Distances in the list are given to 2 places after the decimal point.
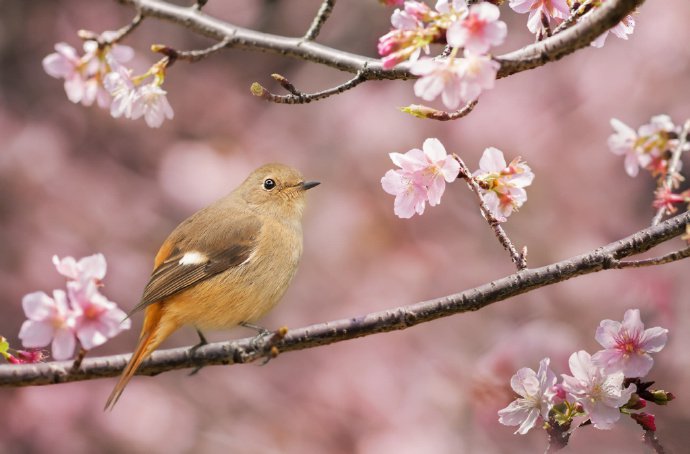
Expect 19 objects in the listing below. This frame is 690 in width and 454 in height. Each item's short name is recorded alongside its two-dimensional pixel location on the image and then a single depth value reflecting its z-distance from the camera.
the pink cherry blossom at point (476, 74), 3.39
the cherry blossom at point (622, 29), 4.24
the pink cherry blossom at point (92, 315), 3.78
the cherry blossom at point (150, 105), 4.12
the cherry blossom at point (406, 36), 3.52
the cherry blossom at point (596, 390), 4.09
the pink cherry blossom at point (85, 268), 3.82
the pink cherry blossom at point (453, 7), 3.49
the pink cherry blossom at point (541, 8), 4.32
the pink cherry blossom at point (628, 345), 4.16
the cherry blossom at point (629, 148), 5.05
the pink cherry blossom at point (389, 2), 3.90
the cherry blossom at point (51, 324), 3.78
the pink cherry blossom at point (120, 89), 3.95
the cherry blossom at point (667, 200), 4.69
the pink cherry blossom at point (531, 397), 4.21
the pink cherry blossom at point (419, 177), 4.26
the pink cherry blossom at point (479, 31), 3.26
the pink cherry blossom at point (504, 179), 4.34
